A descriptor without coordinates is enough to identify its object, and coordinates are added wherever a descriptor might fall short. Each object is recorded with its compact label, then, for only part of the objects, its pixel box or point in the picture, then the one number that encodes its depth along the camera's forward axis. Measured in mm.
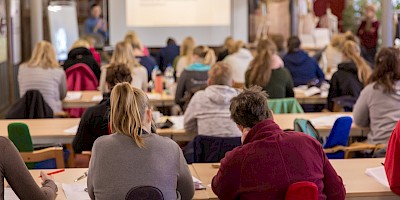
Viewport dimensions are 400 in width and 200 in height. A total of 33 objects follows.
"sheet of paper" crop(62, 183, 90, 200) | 5734
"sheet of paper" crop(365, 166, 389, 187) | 6054
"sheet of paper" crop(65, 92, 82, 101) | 11549
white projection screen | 21142
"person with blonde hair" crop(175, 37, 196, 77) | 13869
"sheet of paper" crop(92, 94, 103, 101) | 11317
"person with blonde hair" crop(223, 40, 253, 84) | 14111
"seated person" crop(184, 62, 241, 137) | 8316
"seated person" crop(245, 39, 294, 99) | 10873
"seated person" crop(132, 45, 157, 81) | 14959
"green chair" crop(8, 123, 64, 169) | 7787
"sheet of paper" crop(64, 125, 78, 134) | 8609
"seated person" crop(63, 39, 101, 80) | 13496
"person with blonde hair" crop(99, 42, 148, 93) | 11701
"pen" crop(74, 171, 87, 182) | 6224
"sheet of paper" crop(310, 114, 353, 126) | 9029
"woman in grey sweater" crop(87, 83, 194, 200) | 5162
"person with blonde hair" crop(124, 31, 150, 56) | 15523
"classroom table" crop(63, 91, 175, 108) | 11307
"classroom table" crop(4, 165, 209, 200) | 5737
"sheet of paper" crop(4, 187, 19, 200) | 5654
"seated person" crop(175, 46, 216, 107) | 11347
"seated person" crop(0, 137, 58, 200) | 4963
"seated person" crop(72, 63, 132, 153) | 7928
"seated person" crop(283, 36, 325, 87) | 13365
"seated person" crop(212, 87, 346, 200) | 5245
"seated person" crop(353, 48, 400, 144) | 8690
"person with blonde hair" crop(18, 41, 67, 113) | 11186
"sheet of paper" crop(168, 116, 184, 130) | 8913
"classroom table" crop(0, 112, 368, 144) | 8538
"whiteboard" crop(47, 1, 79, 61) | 19044
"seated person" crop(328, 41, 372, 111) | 11216
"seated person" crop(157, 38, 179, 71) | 17299
